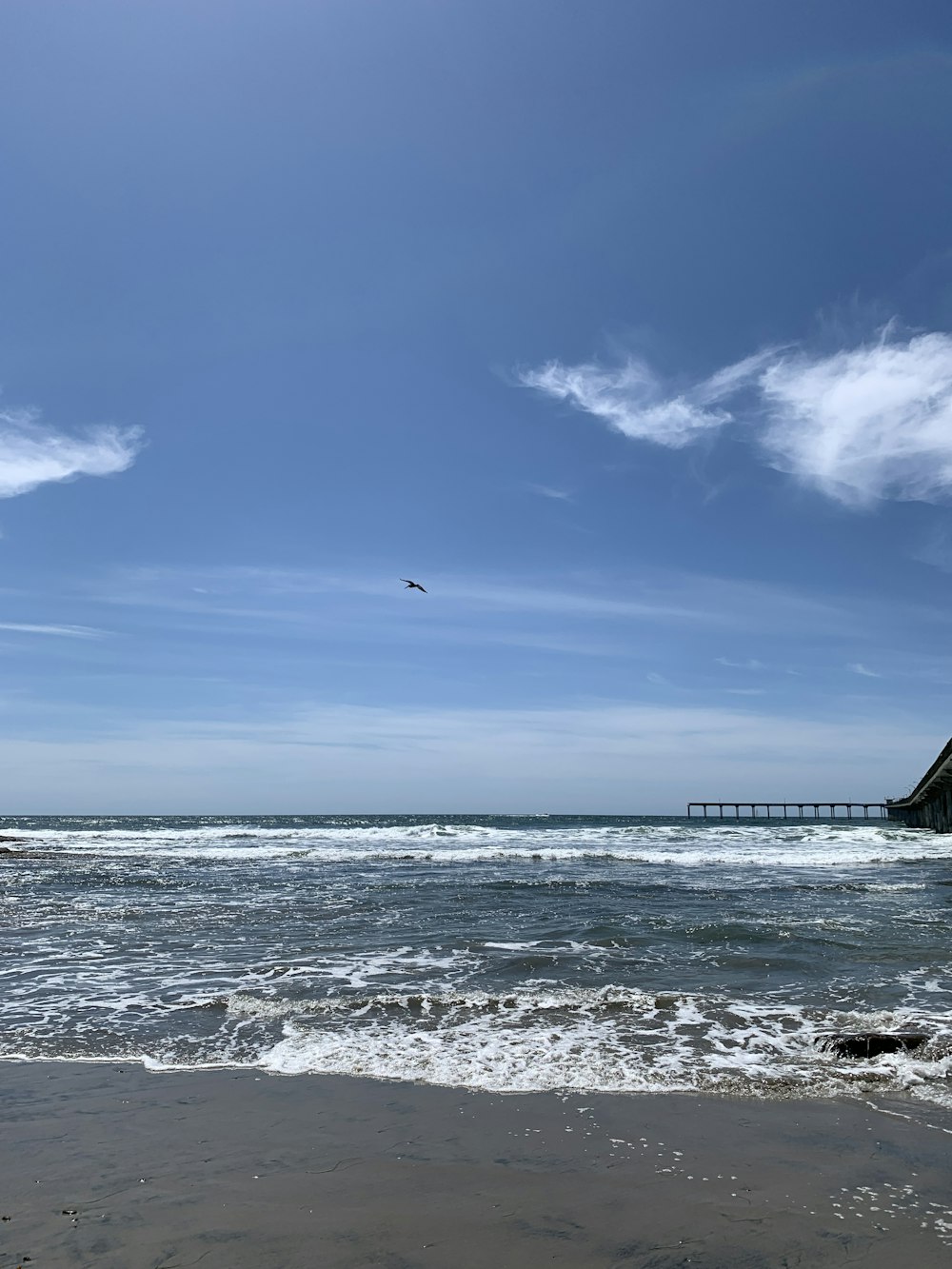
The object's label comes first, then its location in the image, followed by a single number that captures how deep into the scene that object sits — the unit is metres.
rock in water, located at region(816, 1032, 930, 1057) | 6.69
